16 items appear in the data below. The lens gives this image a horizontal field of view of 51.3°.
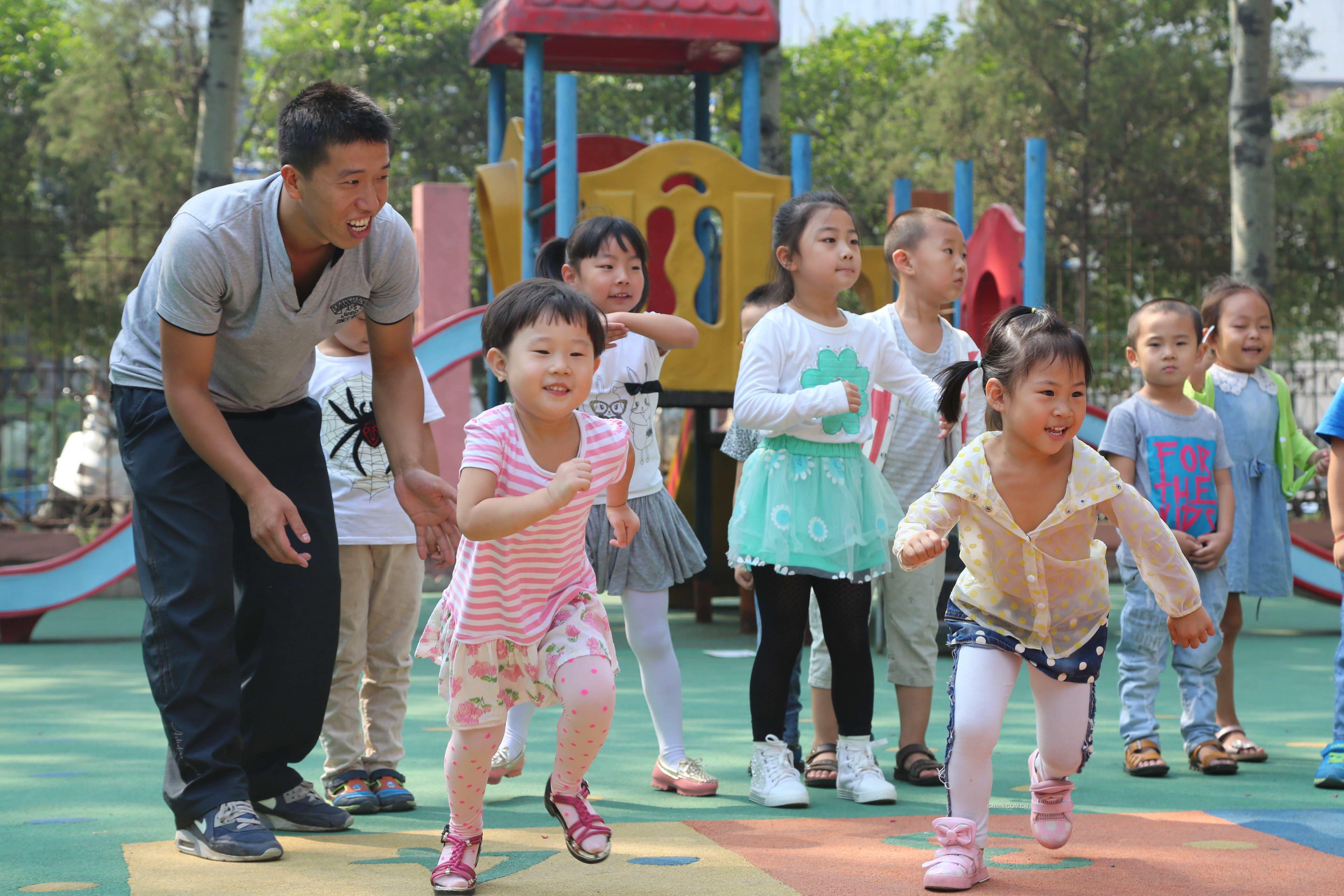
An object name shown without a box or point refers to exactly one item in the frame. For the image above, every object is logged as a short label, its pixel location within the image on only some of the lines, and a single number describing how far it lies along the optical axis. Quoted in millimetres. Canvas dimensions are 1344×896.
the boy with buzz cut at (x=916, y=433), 4098
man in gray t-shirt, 2979
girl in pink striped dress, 2791
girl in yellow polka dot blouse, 2941
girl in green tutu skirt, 3725
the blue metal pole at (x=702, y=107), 9664
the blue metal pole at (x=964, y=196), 8344
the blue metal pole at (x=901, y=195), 8430
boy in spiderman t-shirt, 3809
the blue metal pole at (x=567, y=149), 7328
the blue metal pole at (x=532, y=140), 7730
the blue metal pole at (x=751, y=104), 8219
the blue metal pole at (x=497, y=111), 9867
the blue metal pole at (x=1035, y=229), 7672
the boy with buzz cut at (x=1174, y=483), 4301
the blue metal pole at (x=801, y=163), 7699
